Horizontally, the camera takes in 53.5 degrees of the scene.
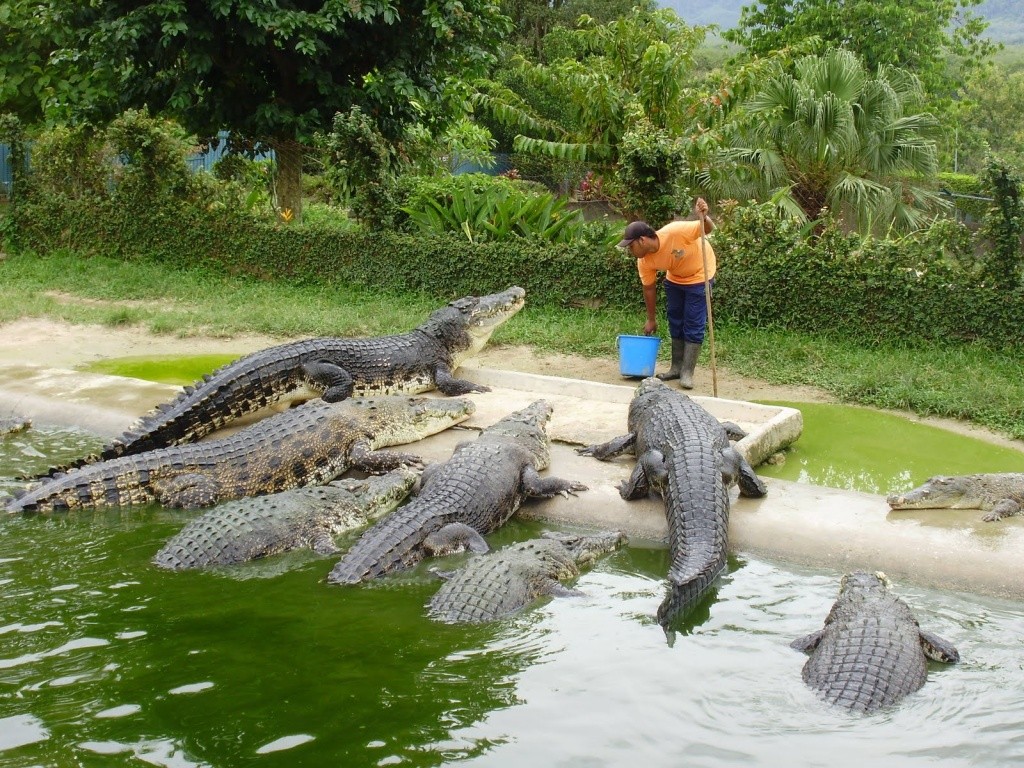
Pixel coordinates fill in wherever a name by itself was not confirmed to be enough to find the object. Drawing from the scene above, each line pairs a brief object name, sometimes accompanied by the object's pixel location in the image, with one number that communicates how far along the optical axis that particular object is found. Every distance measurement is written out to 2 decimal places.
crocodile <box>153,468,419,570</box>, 5.43
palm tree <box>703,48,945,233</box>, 14.88
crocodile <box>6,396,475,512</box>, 6.30
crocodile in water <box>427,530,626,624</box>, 4.77
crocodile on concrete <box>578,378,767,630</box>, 5.00
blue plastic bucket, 9.18
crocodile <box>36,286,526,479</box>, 7.30
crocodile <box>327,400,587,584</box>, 5.35
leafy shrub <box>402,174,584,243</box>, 12.80
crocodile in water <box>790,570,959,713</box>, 3.93
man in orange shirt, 8.97
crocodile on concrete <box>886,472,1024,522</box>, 5.63
